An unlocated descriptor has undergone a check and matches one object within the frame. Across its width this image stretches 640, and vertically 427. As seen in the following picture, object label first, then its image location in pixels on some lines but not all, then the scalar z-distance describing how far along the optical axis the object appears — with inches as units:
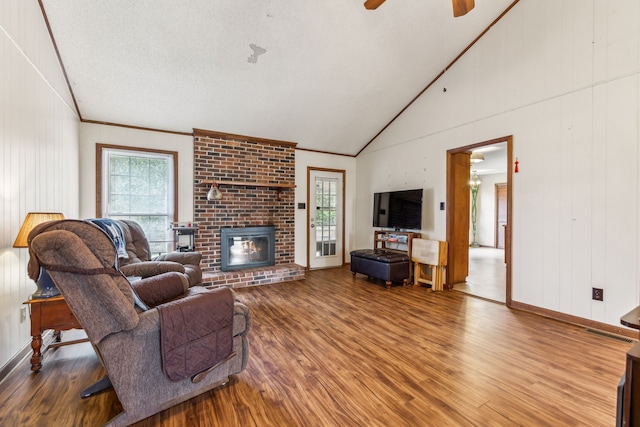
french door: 224.2
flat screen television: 180.5
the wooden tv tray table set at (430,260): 165.2
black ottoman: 171.2
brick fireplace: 178.1
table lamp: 74.4
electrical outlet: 109.3
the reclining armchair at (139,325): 49.4
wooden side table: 76.3
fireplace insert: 182.9
